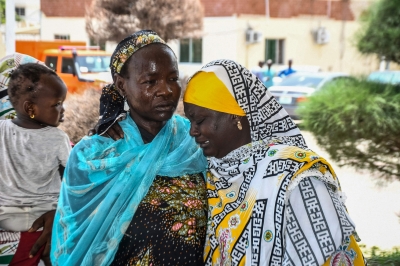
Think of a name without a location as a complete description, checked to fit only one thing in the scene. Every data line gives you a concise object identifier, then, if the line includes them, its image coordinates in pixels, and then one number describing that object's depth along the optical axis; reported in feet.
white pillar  21.72
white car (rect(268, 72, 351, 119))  47.09
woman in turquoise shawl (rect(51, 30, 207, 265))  7.50
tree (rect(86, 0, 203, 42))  33.83
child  9.23
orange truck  47.65
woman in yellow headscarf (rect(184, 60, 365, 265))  6.42
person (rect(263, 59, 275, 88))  55.36
